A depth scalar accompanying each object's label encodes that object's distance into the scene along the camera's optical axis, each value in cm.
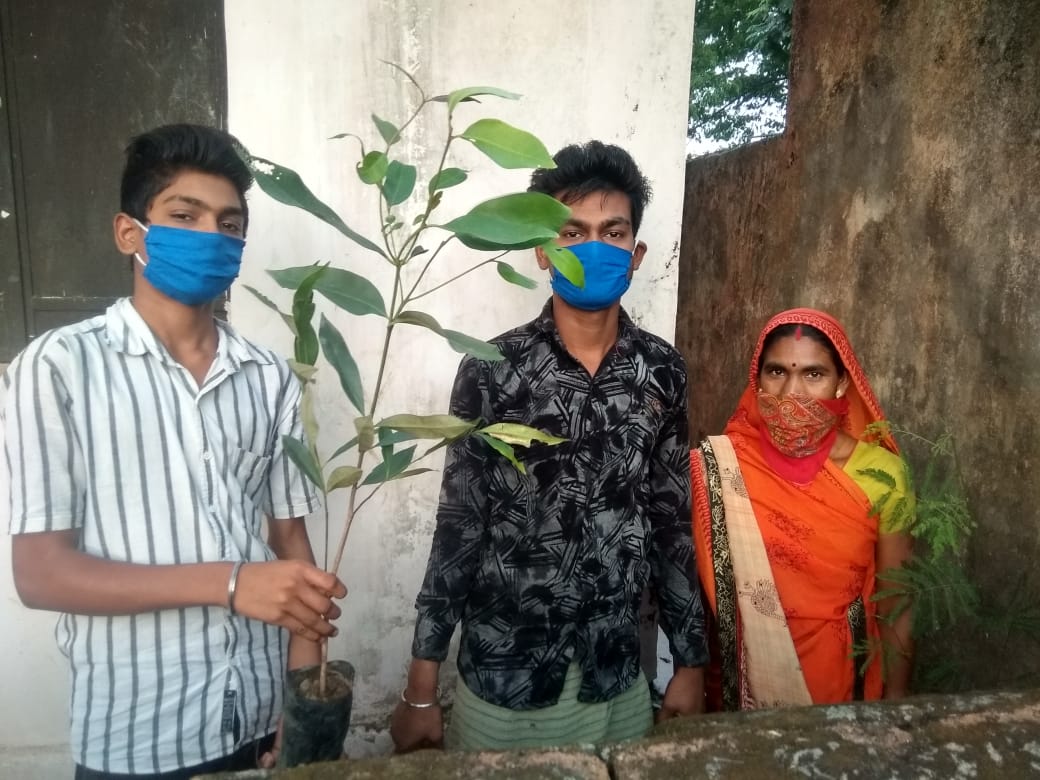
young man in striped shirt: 114
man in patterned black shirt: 158
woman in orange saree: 188
